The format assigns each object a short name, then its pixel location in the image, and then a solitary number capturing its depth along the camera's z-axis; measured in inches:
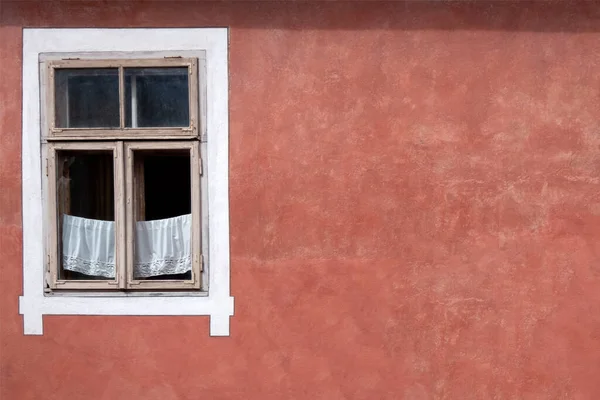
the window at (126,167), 168.2
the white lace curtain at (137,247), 170.4
